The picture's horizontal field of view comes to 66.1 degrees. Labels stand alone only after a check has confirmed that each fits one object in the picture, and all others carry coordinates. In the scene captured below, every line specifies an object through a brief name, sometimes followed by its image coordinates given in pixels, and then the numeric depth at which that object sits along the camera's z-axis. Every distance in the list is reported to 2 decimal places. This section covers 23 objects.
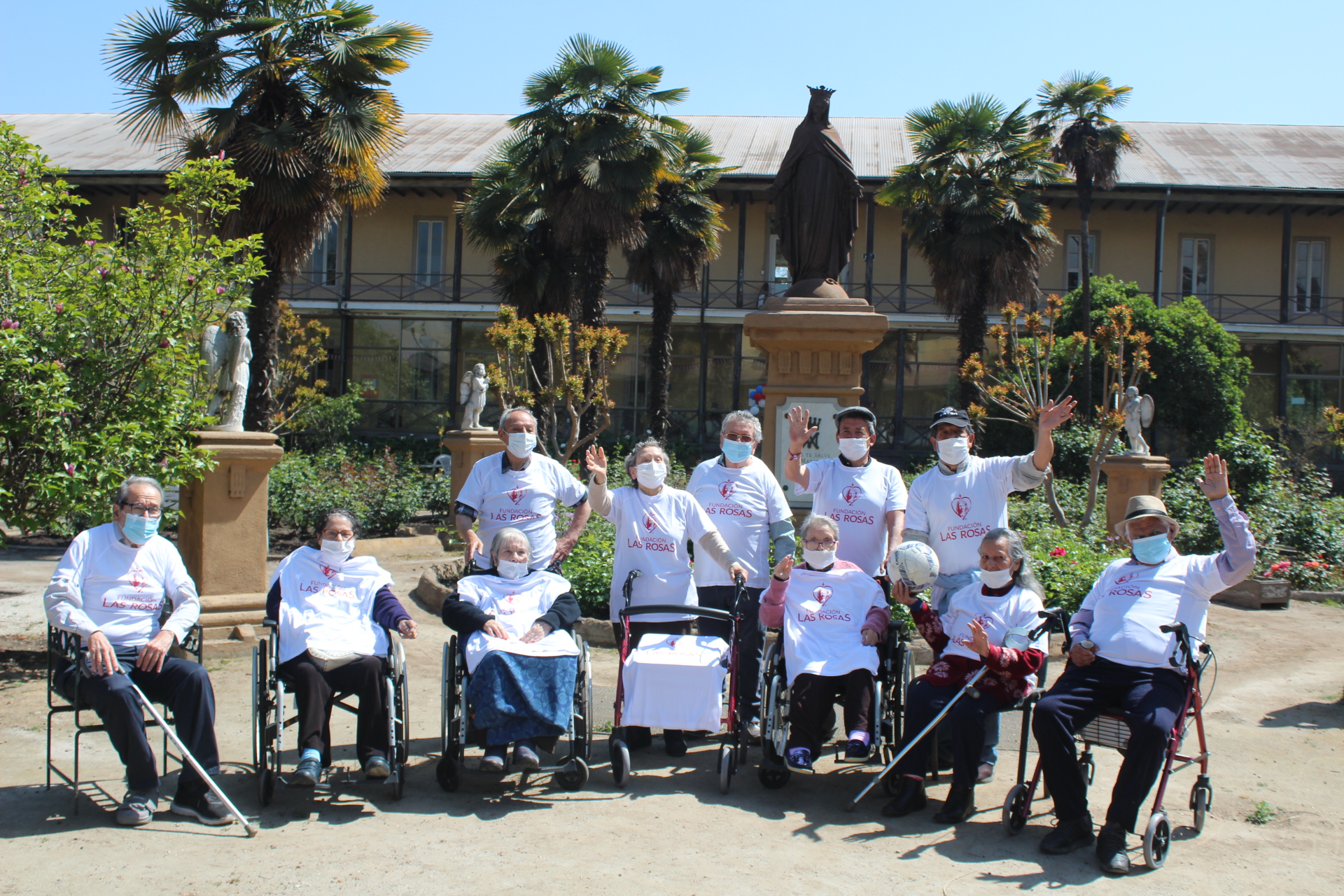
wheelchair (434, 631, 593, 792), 4.68
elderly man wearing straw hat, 4.07
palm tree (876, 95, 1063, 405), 19.66
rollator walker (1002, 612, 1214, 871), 4.17
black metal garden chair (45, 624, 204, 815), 4.43
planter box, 10.30
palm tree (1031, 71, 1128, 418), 20.05
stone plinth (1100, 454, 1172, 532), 12.99
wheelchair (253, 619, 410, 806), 4.47
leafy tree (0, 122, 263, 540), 6.41
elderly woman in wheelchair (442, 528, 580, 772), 4.59
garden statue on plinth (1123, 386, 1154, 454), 12.87
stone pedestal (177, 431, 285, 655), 7.77
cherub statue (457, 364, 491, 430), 16.38
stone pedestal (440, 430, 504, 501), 15.88
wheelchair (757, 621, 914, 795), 4.69
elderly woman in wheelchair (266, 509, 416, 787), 4.58
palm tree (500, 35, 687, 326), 17.64
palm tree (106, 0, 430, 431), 13.34
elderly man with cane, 4.32
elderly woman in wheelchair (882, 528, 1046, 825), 4.43
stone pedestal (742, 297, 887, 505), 8.96
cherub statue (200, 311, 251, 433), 7.93
